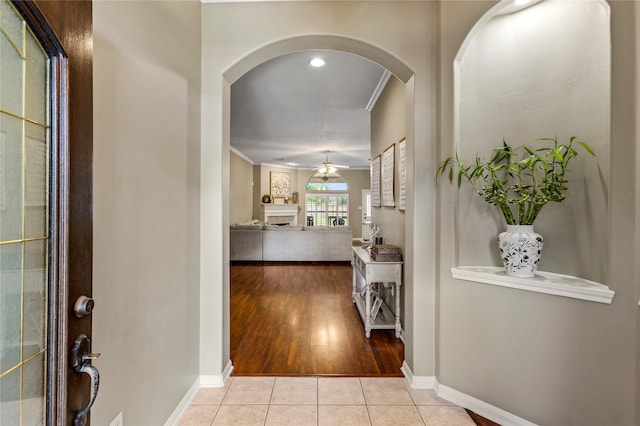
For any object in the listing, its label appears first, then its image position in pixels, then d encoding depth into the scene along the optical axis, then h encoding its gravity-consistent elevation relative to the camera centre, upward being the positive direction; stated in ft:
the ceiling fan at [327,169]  26.24 +4.18
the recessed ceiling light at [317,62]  10.14 +5.31
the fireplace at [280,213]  34.19 +0.04
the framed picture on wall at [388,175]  11.04 +1.53
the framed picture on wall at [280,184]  35.47 +3.55
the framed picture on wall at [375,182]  13.62 +1.55
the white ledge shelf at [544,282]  4.87 -1.29
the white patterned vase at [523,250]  5.79 -0.72
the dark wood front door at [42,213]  2.22 +0.00
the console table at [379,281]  9.66 -2.32
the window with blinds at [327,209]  37.50 +0.57
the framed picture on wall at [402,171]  9.45 +1.40
